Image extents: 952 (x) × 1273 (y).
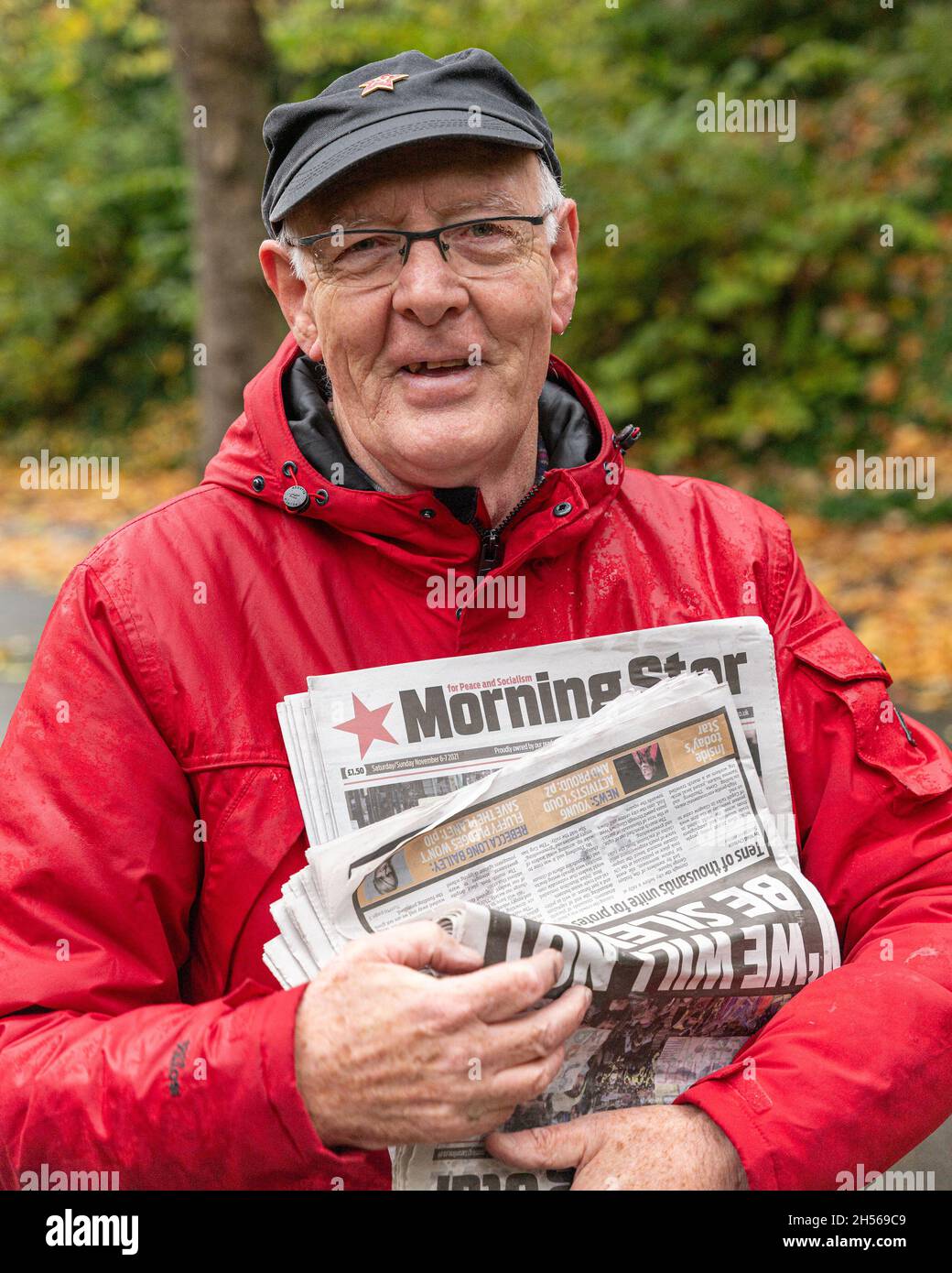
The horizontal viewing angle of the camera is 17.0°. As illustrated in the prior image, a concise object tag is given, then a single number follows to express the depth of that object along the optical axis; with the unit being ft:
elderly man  5.09
